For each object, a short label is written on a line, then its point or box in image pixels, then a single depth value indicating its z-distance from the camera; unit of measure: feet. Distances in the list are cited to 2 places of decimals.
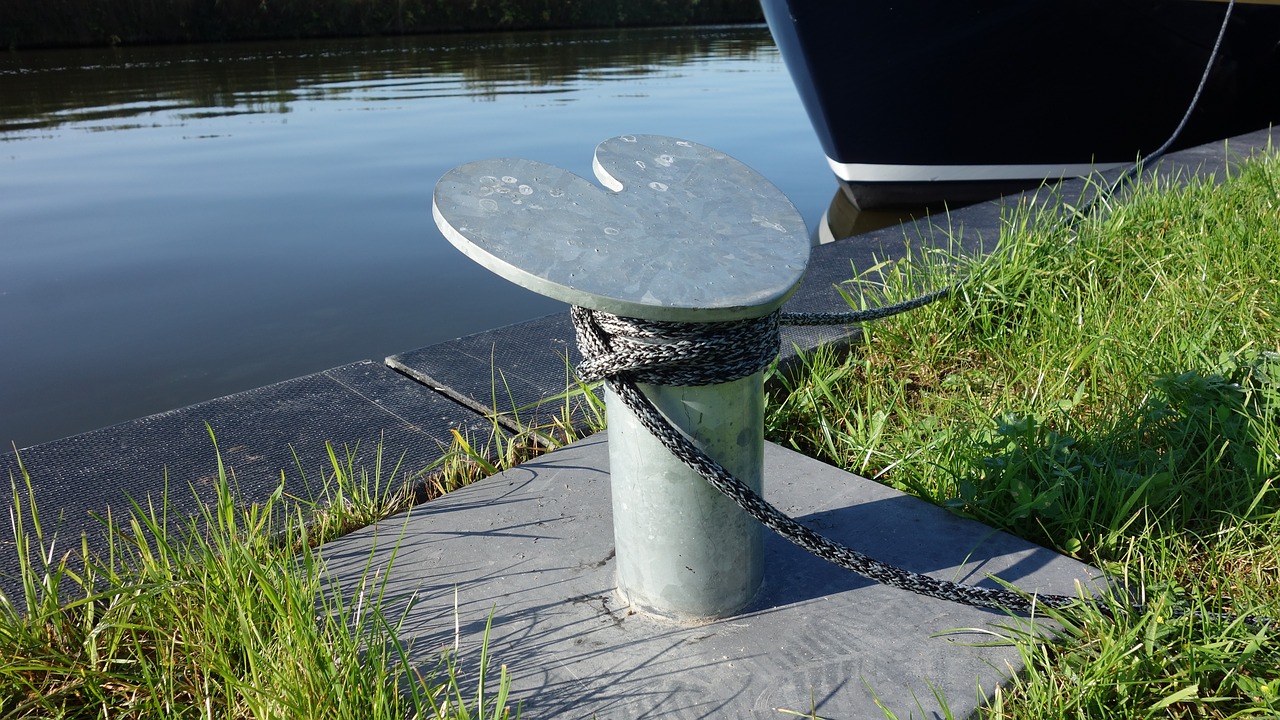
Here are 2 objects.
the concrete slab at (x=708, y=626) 4.67
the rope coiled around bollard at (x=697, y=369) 4.55
